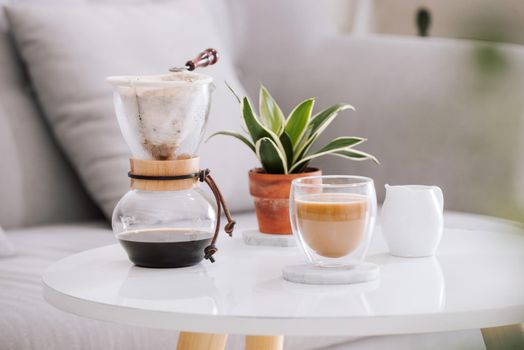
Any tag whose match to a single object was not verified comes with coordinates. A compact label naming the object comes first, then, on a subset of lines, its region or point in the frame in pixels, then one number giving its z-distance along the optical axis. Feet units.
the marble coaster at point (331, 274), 4.53
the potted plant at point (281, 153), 5.24
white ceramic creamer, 4.98
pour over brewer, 4.82
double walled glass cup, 4.59
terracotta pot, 5.24
